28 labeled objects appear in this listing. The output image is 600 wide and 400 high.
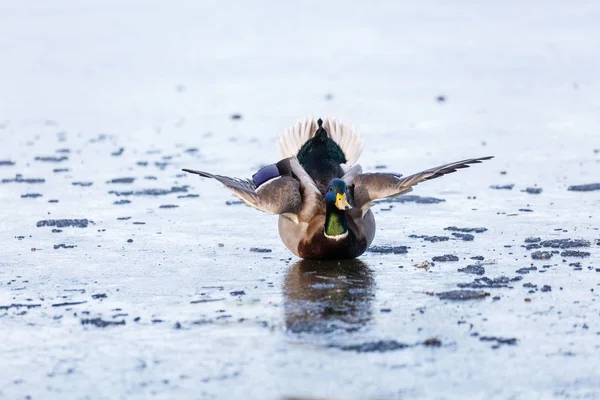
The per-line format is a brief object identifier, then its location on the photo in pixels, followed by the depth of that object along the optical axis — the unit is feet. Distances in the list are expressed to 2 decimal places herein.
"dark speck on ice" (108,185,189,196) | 74.84
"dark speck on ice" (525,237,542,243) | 59.31
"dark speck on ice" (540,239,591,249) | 57.77
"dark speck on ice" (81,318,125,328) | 46.83
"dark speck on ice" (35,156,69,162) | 88.49
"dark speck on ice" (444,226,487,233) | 62.49
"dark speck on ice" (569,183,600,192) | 71.56
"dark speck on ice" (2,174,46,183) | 80.35
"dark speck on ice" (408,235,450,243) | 60.90
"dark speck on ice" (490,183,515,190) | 73.61
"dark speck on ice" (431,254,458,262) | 56.34
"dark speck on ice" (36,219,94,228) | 66.74
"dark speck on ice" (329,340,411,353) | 42.57
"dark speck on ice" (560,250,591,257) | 55.88
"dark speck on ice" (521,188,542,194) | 71.61
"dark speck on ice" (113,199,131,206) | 72.49
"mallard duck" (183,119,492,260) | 56.39
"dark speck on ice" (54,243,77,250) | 61.62
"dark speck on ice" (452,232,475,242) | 60.75
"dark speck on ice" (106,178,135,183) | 79.25
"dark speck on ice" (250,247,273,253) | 60.34
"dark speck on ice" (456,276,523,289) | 50.98
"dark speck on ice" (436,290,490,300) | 49.26
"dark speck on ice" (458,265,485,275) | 53.62
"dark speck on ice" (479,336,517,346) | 43.08
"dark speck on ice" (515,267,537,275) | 53.21
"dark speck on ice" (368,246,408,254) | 59.26
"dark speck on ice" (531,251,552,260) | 55.67
